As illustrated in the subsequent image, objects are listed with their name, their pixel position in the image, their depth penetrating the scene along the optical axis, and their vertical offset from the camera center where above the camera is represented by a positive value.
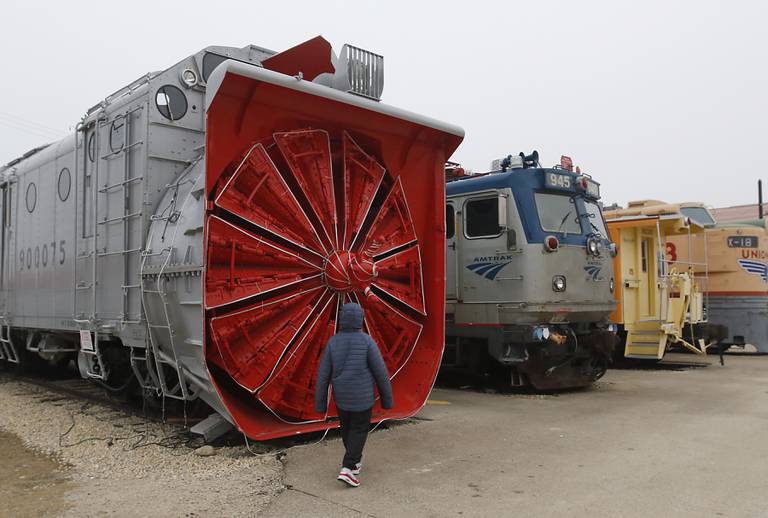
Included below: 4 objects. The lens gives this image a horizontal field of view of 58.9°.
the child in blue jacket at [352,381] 5.25 -0.67
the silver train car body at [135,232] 6.07 +0.70
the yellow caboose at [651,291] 12.44 +0.04
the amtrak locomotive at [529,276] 9.34 +0.25
